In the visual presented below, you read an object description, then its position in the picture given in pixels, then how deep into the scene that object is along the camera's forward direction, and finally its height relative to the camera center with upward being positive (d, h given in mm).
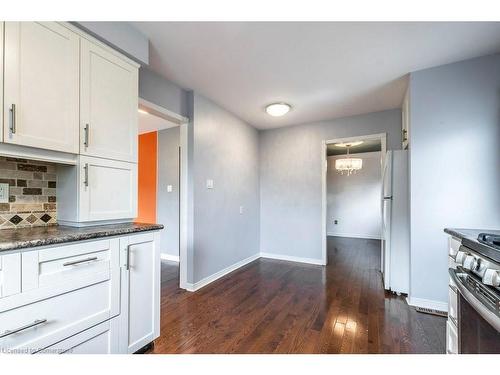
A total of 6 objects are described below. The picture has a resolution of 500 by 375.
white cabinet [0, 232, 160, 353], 990 -568
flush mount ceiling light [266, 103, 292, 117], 3004 +1062
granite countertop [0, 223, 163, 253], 988 -240
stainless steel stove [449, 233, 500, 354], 815 -405
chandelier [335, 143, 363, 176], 5265 +594
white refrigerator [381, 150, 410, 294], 2557 -388
